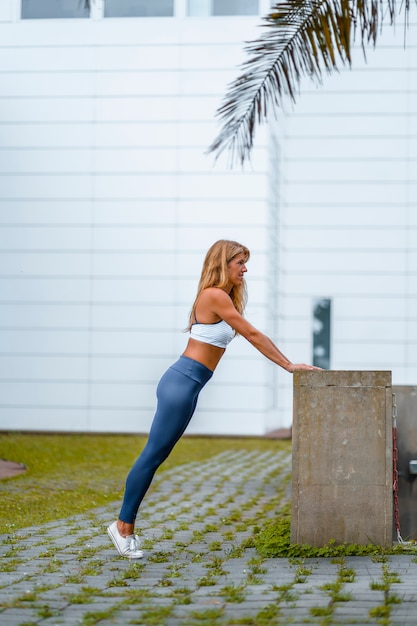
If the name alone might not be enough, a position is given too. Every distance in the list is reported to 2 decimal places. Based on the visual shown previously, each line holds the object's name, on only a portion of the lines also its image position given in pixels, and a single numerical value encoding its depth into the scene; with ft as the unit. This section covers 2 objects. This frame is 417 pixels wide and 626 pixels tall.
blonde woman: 33.79
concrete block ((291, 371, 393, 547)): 34.11
